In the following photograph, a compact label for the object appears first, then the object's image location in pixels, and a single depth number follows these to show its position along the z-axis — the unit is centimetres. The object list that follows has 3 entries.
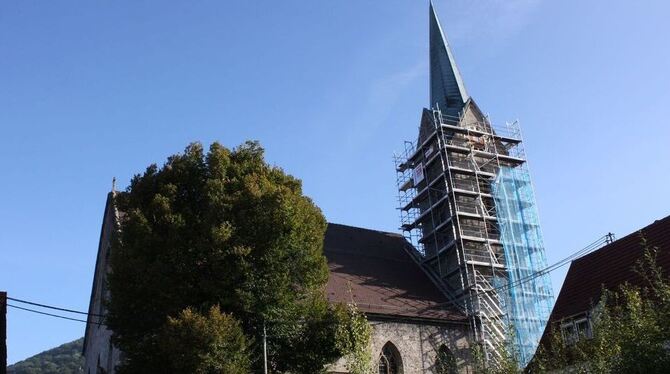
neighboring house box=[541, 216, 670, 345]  2245
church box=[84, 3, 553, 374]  2892
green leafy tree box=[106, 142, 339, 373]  1948
